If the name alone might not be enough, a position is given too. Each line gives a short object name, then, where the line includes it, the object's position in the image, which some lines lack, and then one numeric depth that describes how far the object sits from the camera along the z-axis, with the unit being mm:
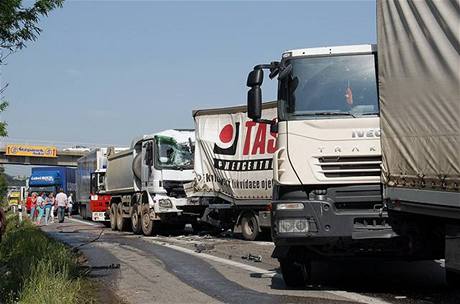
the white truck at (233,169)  15398
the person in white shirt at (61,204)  30109
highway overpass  66188
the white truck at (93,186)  27156
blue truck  44219
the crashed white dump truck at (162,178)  18859
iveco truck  7367
